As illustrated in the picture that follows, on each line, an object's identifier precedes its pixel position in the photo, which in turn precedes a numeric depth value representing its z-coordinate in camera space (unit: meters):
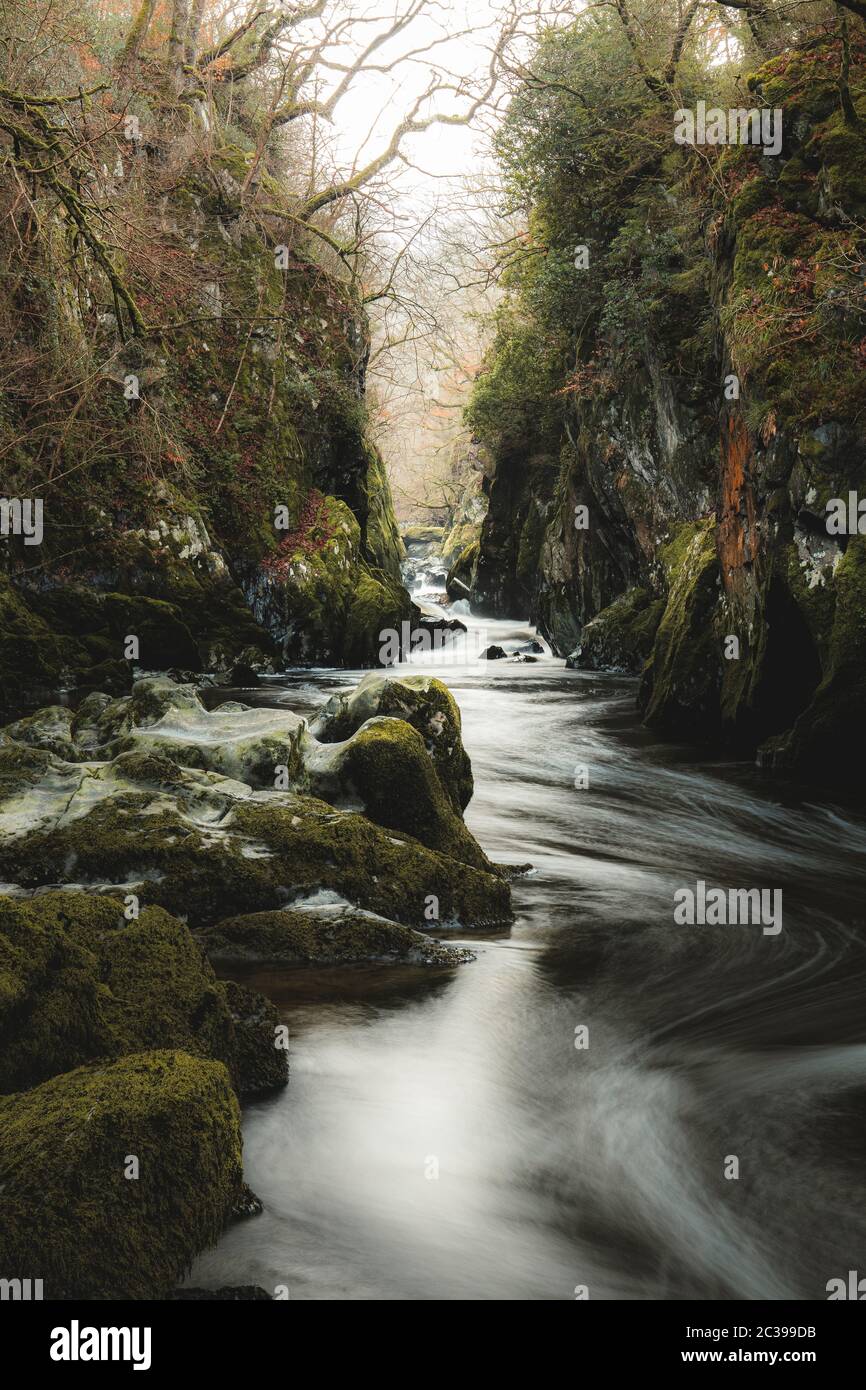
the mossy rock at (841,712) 8.64
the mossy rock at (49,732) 7.32
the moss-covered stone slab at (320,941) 5.04
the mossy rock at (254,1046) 3.92
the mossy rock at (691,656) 12.19
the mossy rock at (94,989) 3.30
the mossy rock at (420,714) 7.36
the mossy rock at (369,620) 19.98
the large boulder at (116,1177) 2.59
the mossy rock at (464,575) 34.06
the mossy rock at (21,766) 6.07
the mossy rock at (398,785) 6.40
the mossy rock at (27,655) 12.73
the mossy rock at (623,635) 18.69
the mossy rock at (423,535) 57.55
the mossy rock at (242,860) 5.30
